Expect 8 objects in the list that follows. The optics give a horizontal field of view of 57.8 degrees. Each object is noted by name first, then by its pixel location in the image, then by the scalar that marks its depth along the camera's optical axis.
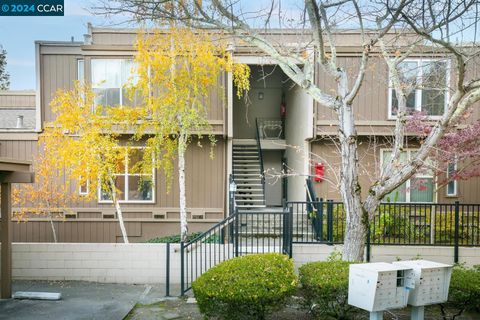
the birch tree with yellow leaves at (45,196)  12.81
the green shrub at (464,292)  6.92
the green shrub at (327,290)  6.39
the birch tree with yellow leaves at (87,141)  11.58
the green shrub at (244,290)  6.20
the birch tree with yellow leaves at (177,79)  11.39
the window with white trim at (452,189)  13.62
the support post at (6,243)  8.59
